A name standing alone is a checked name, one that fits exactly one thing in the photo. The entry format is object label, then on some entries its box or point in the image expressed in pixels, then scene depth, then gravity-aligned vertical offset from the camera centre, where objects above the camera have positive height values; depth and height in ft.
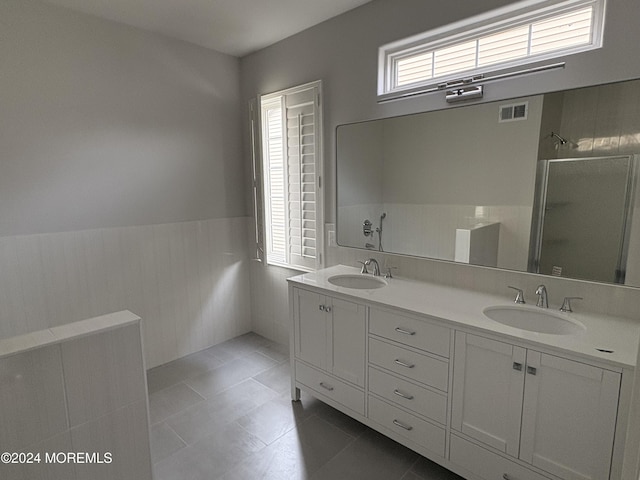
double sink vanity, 4.29 -2.69
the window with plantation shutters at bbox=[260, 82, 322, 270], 9.06 +0.44
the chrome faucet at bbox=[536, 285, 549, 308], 5.68 -1.71
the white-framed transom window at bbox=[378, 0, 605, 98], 5.44 +2.60
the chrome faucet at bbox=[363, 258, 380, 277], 7.90 -1.65
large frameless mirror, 5.18 +0.19
